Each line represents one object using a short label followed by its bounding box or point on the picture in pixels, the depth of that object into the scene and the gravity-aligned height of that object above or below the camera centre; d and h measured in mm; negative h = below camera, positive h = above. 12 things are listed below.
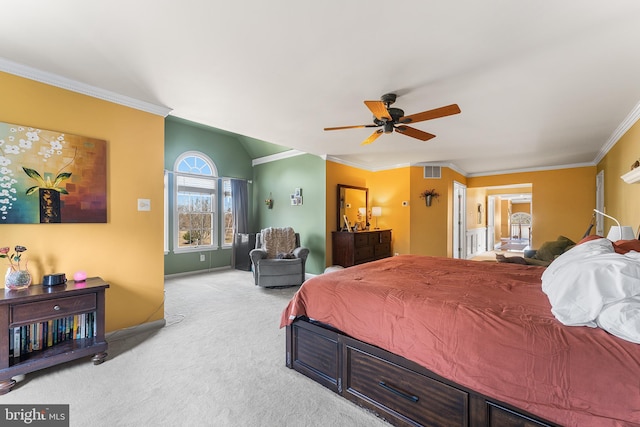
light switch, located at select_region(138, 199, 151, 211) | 2928 +91
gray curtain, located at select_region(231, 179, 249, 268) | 6469 +98
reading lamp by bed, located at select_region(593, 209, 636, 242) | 2352 -190
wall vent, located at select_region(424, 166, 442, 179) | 6355 +984
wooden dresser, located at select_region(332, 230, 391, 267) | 5355 -716
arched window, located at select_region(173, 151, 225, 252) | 5699 +234
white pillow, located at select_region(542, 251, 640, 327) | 1173 -345
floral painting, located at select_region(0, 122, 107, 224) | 2201 +330
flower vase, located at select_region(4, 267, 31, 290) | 2123 -537
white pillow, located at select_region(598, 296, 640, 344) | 1078 -451
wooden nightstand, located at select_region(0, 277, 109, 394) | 1934 -944
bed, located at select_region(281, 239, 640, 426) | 1090 -720
